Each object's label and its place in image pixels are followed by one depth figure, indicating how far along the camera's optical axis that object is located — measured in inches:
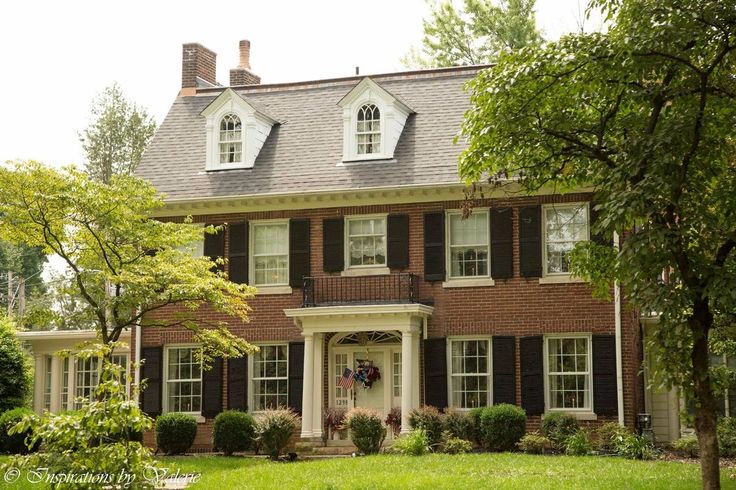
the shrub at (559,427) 857.5
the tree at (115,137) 1878.7
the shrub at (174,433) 928.3
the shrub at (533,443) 840.9
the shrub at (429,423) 870.4
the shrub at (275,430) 861.2
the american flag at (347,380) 954.1
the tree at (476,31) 1477.6
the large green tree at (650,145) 544.4
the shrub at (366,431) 844.0
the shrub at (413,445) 804.6
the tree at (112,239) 788.6
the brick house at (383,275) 906.1
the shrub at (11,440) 926.4
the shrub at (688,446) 808.9
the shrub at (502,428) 863.7
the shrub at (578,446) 821.2
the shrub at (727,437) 810.8
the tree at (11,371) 1050.1
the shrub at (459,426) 876.0
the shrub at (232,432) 911.0
